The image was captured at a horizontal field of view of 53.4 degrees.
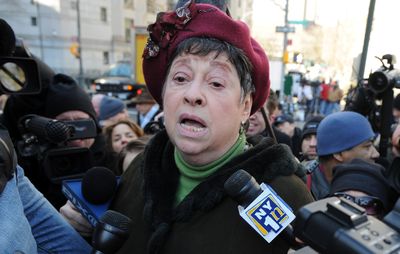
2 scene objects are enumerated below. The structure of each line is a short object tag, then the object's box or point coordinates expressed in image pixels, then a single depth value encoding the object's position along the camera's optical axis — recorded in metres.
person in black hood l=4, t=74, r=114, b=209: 2.02
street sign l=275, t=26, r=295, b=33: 12.56
